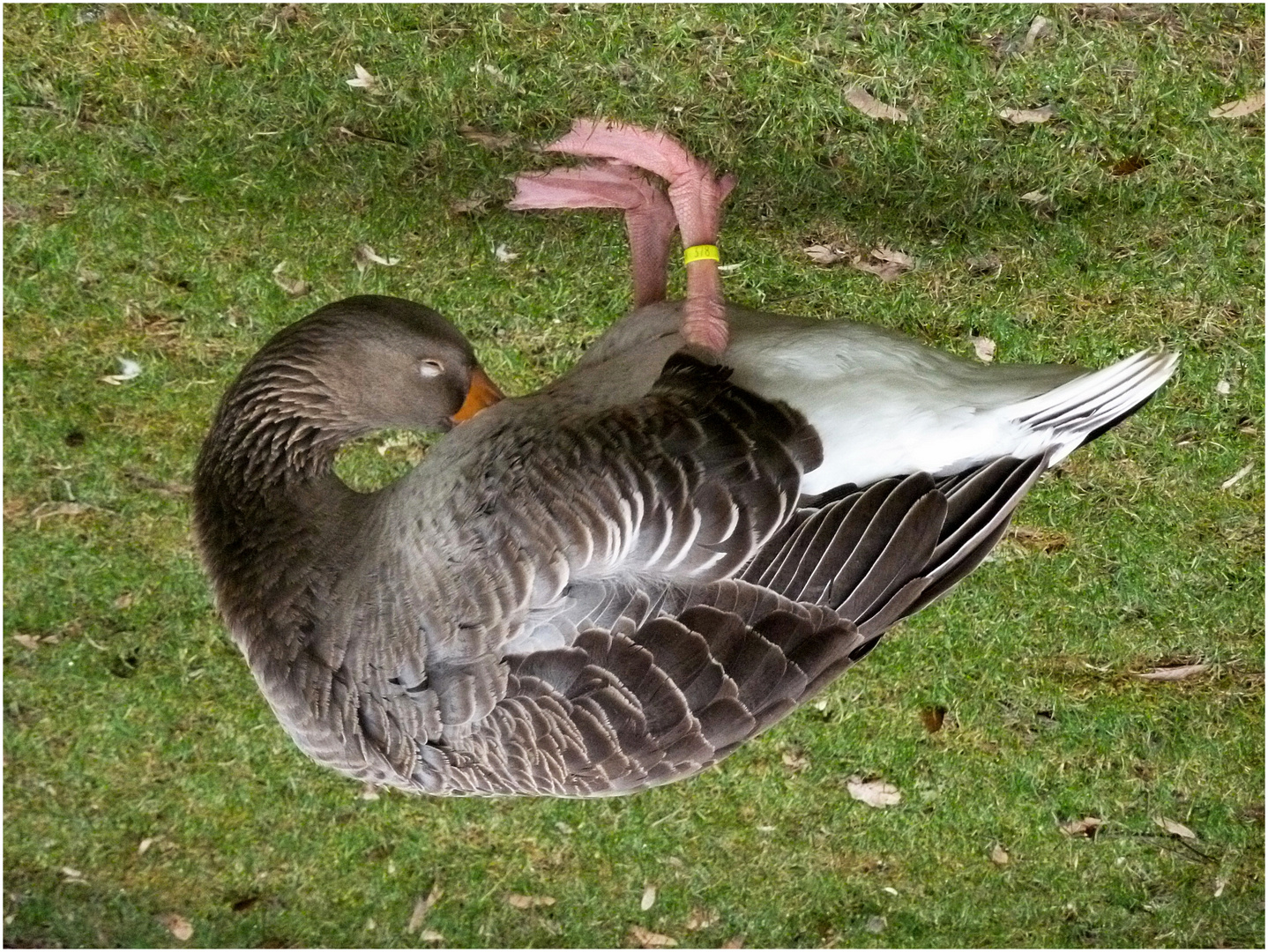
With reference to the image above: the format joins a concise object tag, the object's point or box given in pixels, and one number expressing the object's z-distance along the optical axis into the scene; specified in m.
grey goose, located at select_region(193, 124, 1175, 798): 3.23
